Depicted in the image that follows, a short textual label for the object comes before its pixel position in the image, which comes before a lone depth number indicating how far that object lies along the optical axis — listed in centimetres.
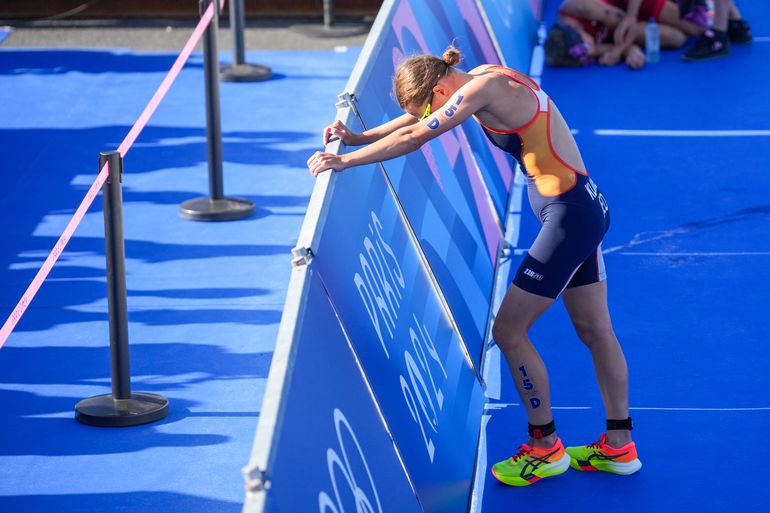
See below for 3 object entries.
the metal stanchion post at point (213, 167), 1750
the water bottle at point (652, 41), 2612
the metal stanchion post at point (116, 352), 1126
